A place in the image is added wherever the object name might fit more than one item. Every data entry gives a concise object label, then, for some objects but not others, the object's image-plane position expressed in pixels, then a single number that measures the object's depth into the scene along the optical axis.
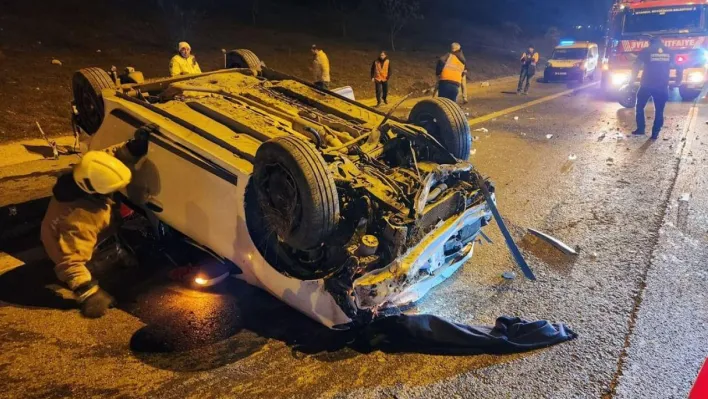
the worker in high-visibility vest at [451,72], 9.85
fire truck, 12.08
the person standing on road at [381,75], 12.73
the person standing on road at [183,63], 7.50
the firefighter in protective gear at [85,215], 3.50
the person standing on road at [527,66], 15.42
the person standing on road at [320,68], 12.12
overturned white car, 3.07
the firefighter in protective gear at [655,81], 8.80
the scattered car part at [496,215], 3.69
